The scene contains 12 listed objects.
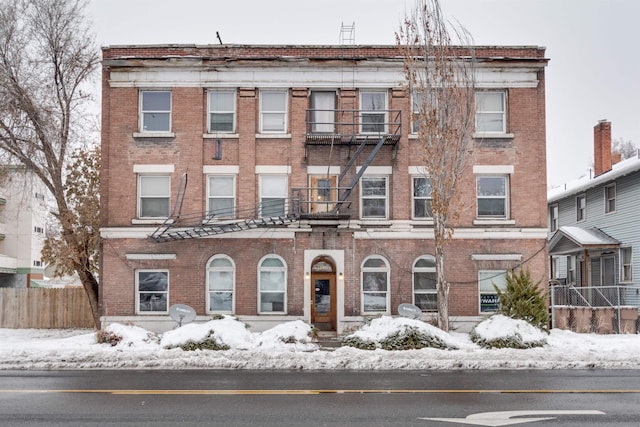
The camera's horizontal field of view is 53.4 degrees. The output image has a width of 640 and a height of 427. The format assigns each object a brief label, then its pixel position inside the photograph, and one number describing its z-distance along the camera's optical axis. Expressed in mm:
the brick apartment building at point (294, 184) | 23156
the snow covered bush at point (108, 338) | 18875
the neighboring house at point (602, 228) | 27453
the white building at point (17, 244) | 50156
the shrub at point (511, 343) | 18203
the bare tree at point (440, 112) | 20547
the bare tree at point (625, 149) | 56000
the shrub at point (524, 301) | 20328
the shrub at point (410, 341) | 17750
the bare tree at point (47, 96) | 23734
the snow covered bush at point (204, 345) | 17750
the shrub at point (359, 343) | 17906
